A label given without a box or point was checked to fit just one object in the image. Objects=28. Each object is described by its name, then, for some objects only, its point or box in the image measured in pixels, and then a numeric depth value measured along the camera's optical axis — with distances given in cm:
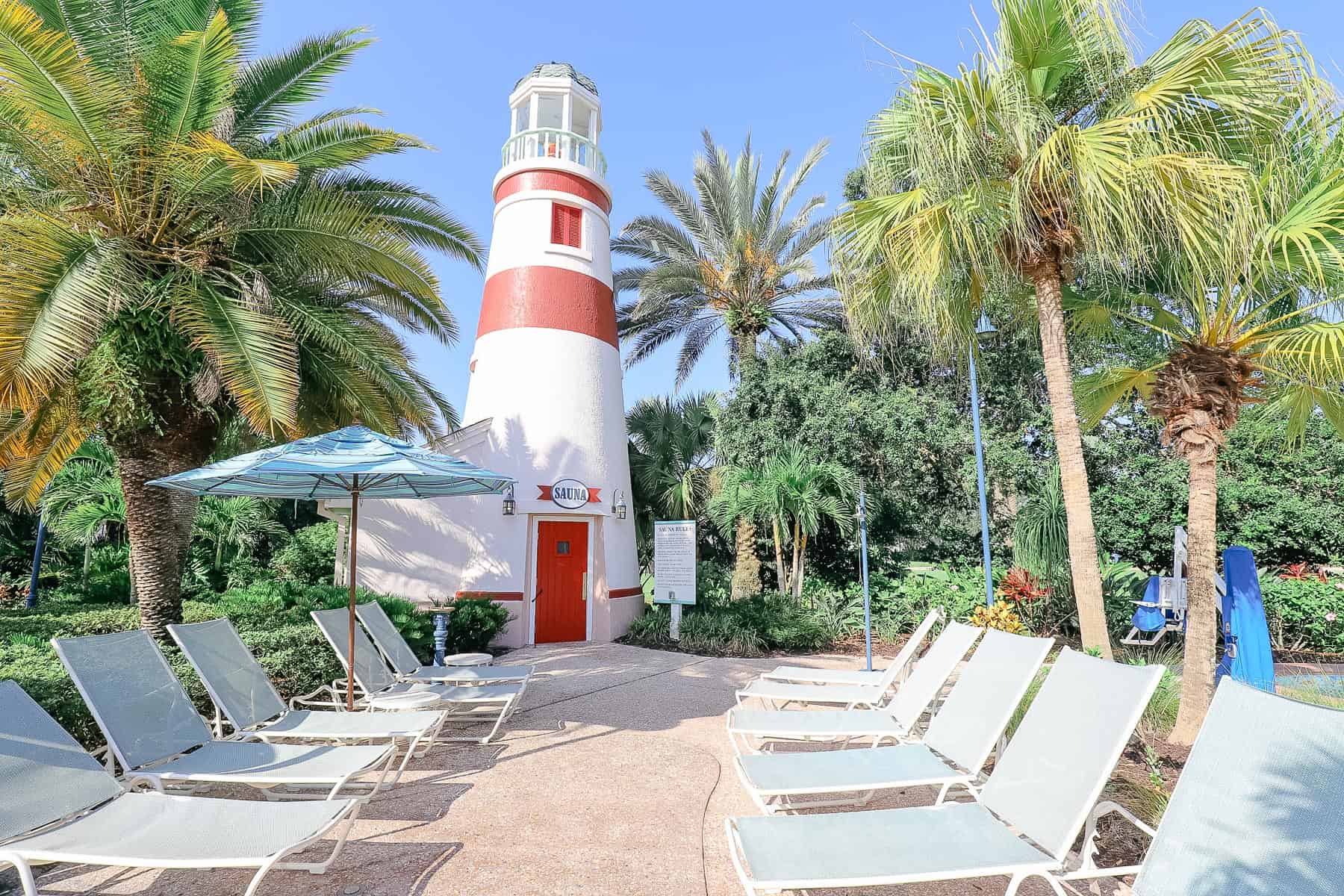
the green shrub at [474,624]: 1023
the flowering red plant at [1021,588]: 1082
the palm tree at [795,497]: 1273
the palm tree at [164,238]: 593
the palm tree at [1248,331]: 522
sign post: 1204
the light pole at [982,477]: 945
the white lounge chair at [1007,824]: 255
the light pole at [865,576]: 931
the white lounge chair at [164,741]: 374
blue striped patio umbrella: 504
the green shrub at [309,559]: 1586
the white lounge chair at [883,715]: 464
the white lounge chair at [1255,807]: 204
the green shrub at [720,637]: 1140
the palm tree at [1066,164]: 521
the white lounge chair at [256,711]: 462
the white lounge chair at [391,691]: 589
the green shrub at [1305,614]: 1168
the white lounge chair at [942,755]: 356
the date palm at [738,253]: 1548
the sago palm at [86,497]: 1534
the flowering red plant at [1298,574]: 1224
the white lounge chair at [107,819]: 266
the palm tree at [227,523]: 1631
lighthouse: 1205
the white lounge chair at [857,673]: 594
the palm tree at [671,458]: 1842
